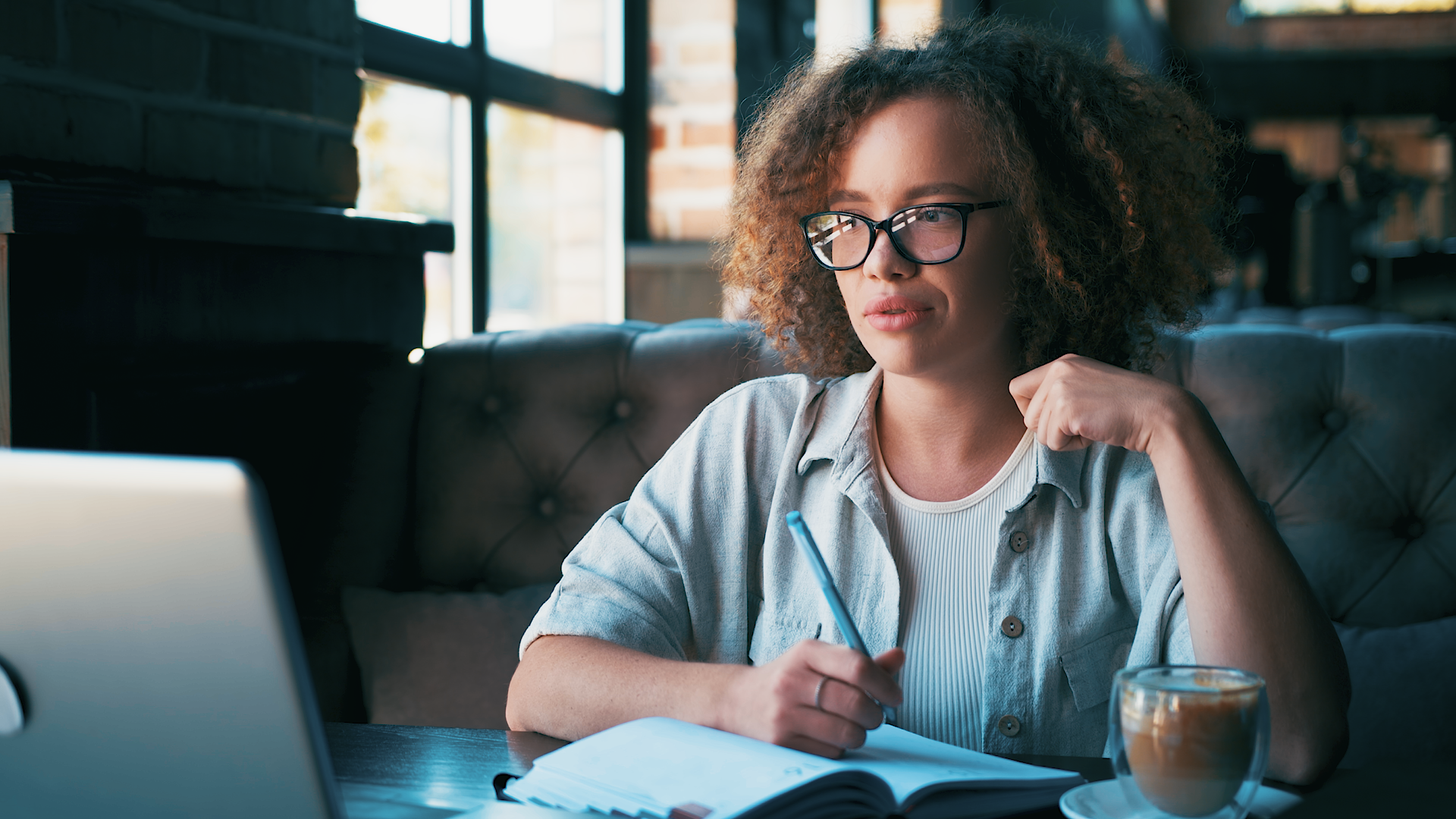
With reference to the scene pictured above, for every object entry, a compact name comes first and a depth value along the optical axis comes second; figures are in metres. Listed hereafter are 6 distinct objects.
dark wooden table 0.59
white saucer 0.73
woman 1.03
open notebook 0.71
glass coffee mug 0.68
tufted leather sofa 1.52
